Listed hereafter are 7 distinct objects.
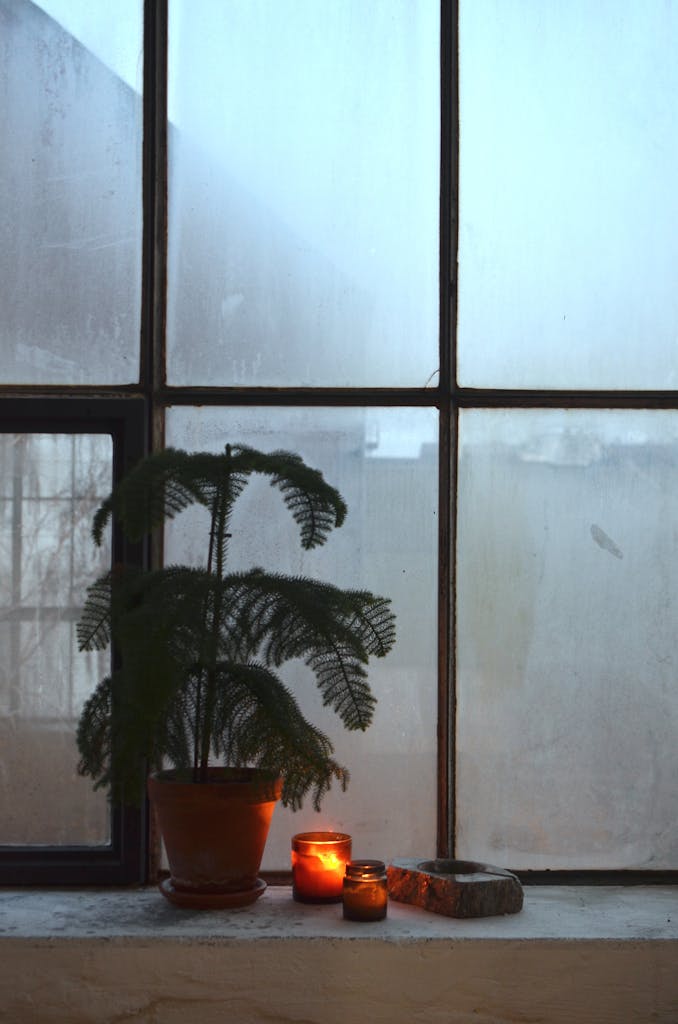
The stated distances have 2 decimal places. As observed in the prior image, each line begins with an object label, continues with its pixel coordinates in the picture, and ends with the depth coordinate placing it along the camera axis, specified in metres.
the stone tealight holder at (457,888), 2.14
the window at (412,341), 2.40
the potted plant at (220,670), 2.02
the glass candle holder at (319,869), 2.21
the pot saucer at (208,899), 2.13
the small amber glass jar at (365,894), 2.10
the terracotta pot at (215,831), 2.09
